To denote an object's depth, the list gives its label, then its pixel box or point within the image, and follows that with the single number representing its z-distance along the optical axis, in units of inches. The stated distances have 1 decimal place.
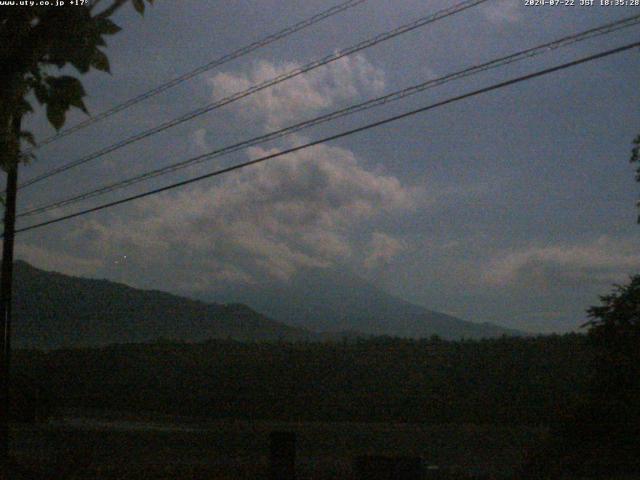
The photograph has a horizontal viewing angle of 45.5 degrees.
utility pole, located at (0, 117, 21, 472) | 700.0
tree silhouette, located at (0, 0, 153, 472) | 231.5
